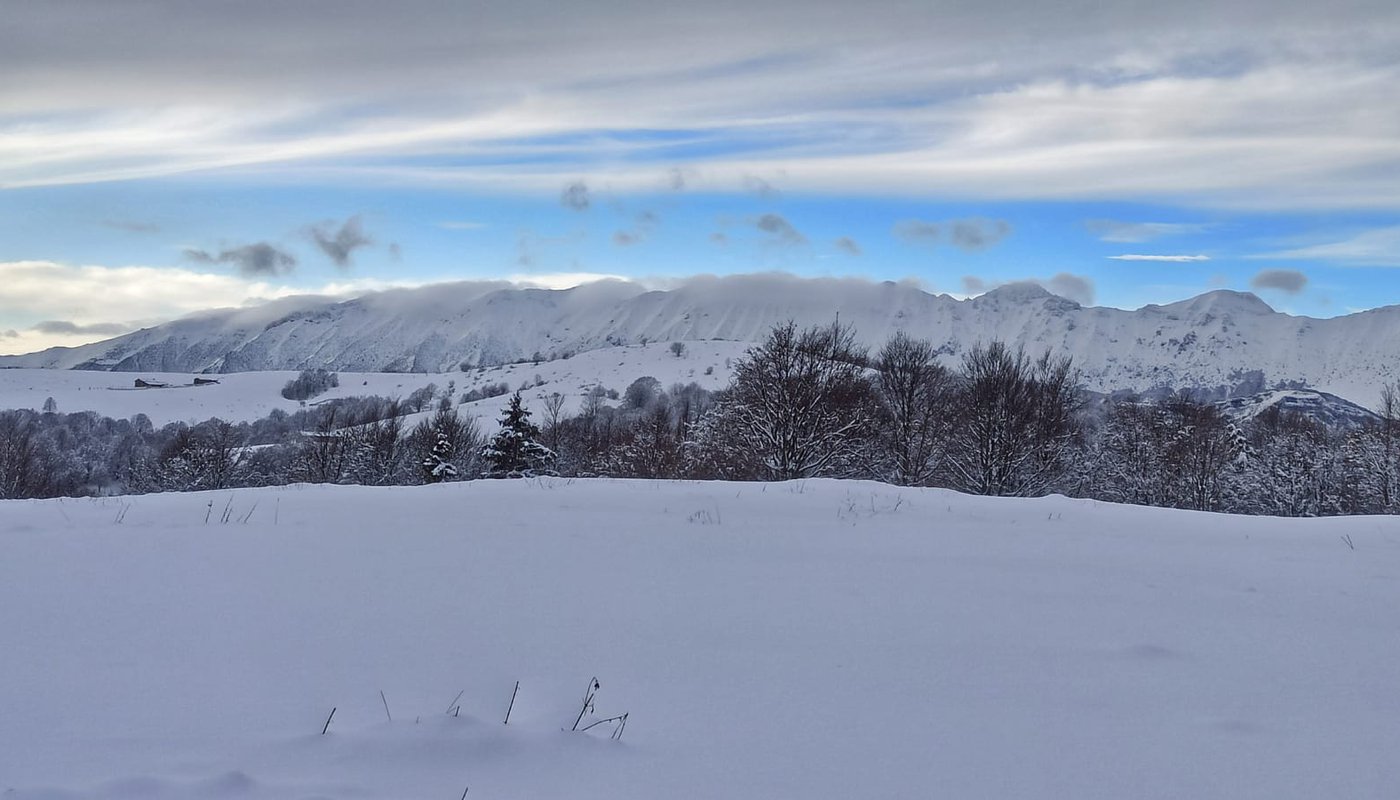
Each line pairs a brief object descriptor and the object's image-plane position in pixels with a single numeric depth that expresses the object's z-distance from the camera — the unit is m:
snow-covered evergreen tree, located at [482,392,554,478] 39.28
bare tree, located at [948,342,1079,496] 33.28
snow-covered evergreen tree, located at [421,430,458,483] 40.19
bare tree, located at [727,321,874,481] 31.09
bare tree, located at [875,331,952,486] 35.78
